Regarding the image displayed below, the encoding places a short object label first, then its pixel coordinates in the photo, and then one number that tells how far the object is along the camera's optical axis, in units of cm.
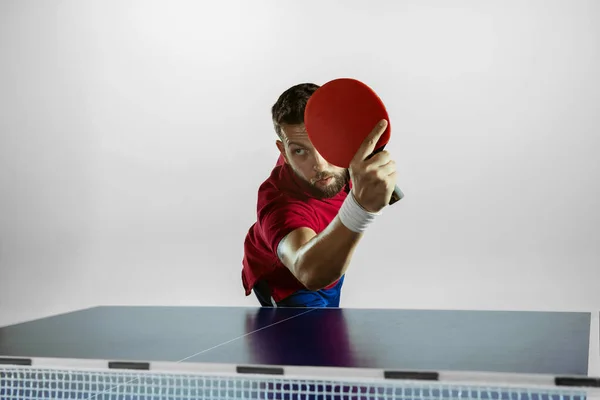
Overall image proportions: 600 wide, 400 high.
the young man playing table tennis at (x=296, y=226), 369
